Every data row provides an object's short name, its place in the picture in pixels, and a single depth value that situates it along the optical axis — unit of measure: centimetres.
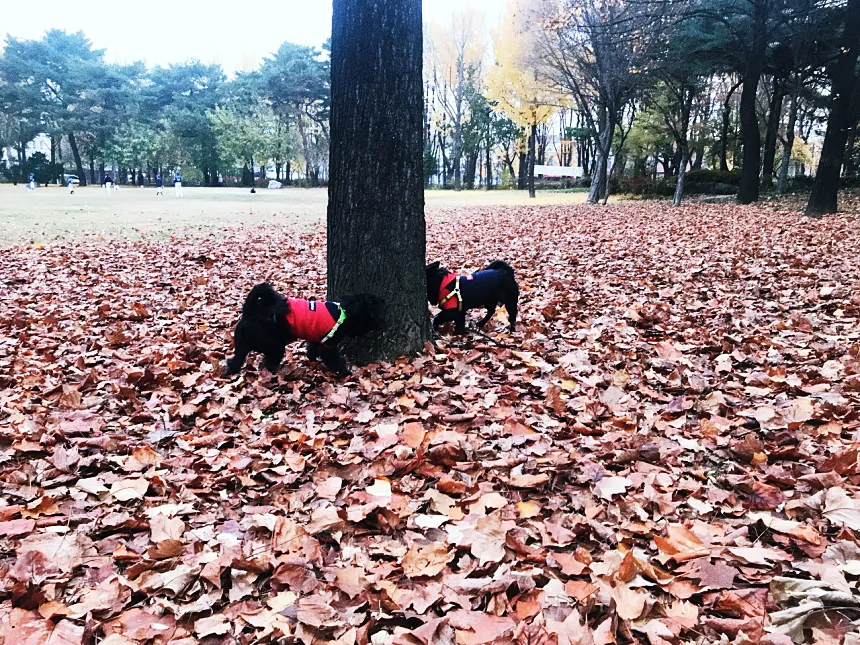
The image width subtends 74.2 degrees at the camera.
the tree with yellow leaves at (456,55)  4741
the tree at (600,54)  1980
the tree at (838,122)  1470
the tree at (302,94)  5550
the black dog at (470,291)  524
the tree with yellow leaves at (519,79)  2748
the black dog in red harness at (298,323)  437
